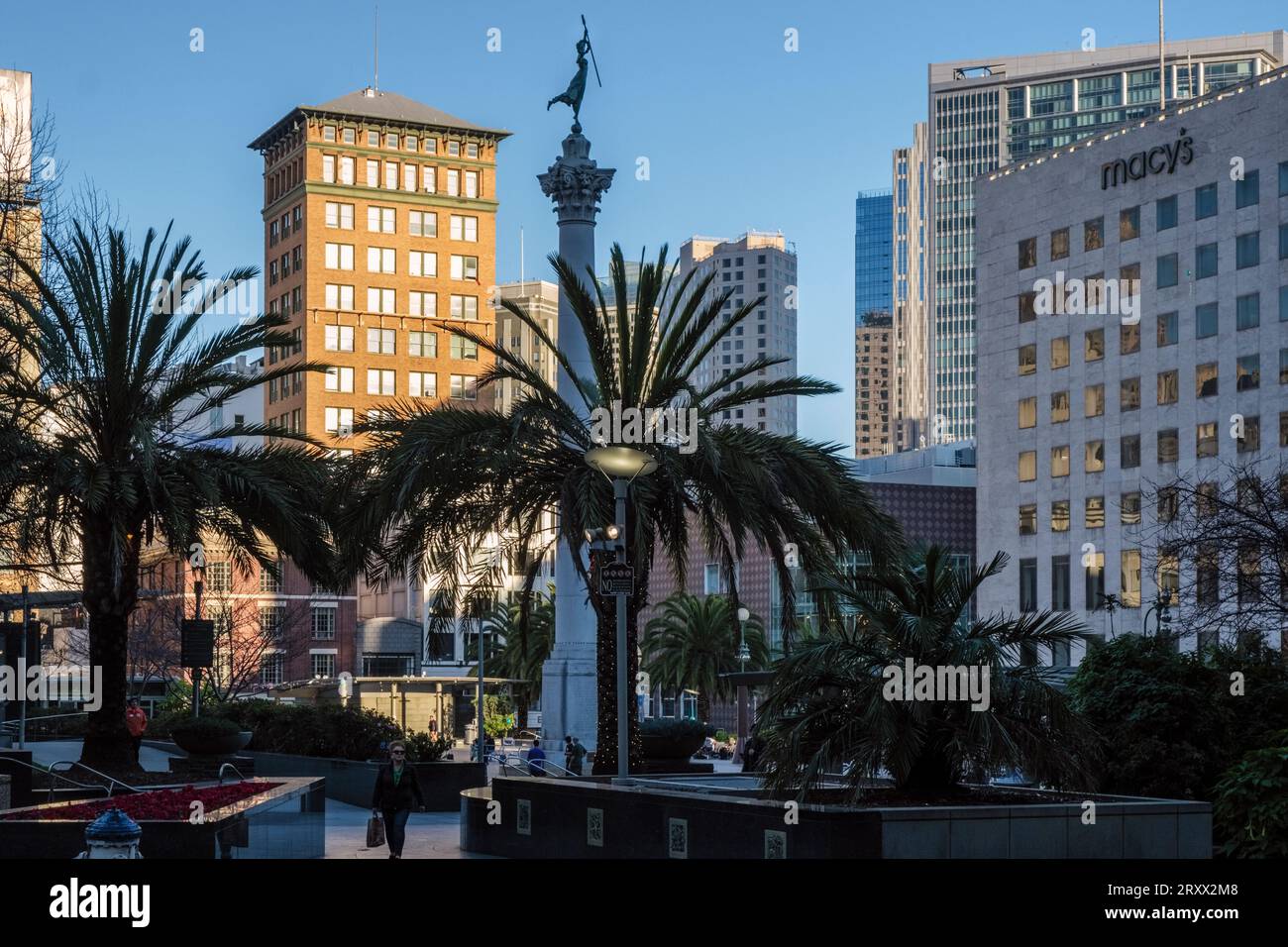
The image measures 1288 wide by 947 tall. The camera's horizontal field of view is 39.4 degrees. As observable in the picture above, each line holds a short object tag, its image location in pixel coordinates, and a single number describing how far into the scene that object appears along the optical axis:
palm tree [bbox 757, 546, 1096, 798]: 18.59
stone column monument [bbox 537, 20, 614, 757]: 44.06
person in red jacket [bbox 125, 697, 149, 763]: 36.12
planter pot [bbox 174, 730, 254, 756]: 38.50
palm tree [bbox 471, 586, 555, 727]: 92.94
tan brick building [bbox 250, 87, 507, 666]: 146.50
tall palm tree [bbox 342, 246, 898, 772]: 28.88
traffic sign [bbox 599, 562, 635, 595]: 24.50
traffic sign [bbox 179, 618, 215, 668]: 35.31
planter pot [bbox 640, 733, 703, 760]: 39.69
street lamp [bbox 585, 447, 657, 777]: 24.14
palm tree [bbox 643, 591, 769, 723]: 99.75
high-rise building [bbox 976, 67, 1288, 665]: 88.88
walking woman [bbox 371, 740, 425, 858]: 22.36
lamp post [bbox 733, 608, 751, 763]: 100.19
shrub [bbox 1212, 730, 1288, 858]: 21.48
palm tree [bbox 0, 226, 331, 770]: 30.72
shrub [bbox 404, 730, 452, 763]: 35.09
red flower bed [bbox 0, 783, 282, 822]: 19.09
